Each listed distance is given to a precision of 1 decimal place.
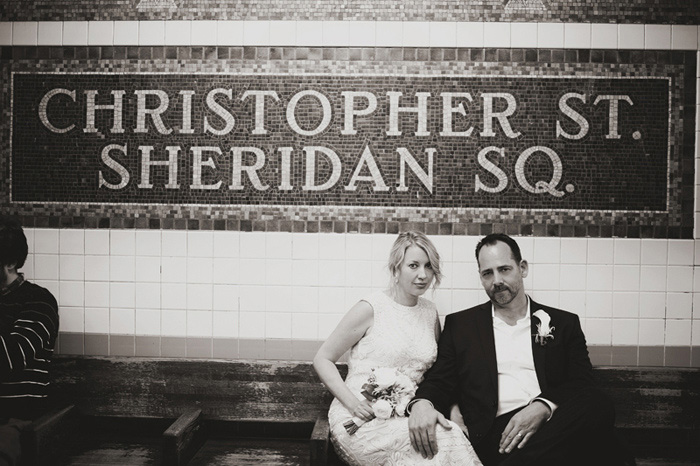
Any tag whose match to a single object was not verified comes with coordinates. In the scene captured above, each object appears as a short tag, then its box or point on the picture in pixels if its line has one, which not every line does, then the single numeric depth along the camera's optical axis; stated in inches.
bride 115.8
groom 107.3
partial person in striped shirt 115.5
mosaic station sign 143.3
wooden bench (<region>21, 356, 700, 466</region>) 136.0
